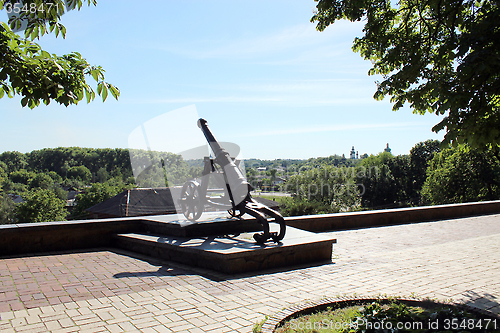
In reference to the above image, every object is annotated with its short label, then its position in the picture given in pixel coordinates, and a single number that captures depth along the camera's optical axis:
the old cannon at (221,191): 6.82
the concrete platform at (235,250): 5.54
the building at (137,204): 28.88
